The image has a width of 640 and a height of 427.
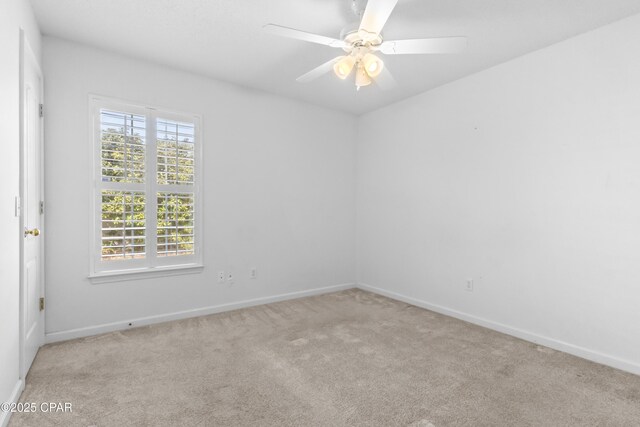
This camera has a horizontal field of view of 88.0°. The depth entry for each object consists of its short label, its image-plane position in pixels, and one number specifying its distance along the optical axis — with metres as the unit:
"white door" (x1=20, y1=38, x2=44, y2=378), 2.05
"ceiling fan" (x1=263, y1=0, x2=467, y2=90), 1.82
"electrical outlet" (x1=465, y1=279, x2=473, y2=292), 3.39
